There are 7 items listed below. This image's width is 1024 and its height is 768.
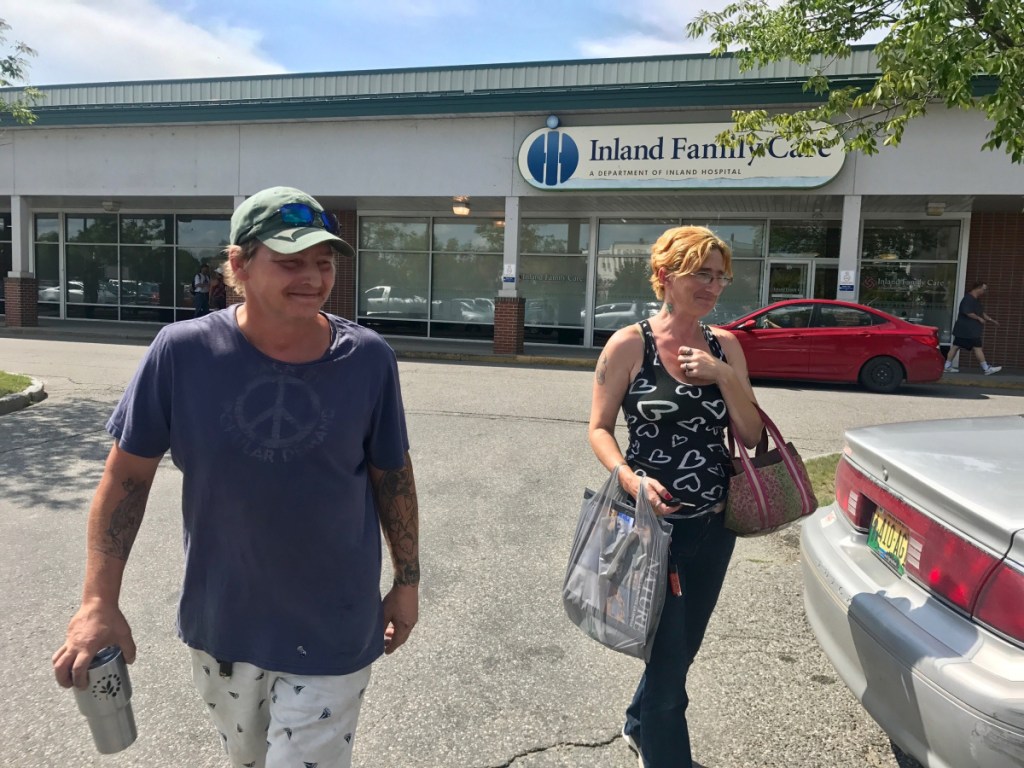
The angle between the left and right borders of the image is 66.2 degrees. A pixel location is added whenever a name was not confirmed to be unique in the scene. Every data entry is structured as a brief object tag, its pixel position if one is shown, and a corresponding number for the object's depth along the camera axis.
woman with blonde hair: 2.45
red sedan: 12.32
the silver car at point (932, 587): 1.94
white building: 14.69
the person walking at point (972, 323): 14.71
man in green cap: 1.76
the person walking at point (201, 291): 20.50
